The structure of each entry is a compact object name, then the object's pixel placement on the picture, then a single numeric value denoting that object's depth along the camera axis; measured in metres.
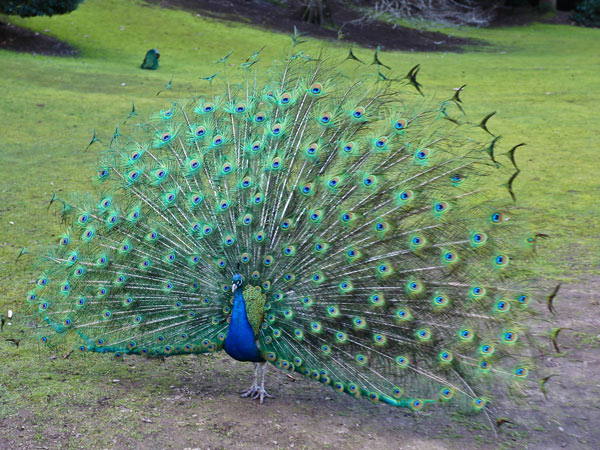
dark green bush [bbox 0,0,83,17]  15.98
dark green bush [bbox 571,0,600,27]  26.20
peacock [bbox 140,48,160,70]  16.28
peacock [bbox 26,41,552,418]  3.77
